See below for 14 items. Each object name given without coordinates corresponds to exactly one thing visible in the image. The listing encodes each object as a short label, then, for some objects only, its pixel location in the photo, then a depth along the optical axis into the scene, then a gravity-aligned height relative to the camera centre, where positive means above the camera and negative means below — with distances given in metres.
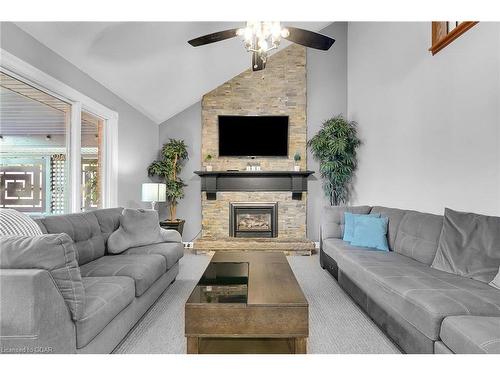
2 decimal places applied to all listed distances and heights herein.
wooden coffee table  1.70 -0.71
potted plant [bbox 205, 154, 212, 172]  5.67 +0.45
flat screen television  5.71 +0.97
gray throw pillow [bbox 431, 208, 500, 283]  2.08 -0.42
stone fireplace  5.66 +0.40
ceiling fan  2.55 +1.34
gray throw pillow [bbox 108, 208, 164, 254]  3.02 -0.47
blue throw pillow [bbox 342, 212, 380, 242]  3.67 -0.47
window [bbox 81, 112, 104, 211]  3.76 +0.33
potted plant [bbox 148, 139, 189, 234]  5.36 +0.31
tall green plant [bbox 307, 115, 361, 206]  5.32 +0.62
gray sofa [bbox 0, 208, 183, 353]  1.29 -0.64
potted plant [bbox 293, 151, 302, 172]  5.70 +0.51
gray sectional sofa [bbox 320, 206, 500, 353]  1.50 -0.65
